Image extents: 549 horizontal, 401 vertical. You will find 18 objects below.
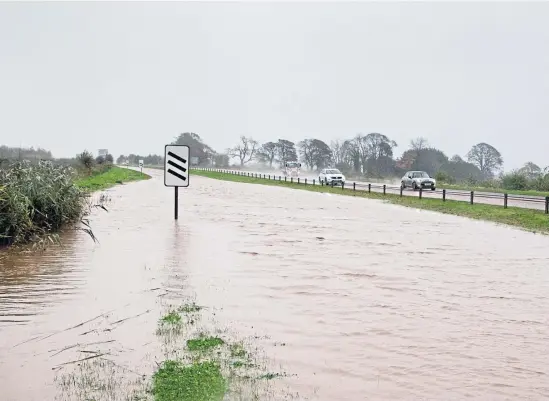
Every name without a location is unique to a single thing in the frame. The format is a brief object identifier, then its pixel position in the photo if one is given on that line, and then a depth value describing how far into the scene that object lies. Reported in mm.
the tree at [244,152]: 151250
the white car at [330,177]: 53938
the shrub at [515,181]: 49031
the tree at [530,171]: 49100
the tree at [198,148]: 162250
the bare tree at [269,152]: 144375
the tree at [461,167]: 83419
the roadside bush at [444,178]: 62125
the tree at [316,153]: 128000
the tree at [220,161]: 154250
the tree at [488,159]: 87562
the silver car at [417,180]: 45375
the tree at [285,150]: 141625
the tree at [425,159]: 91650
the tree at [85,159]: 60031
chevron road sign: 16484
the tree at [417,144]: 94812
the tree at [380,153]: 102000
